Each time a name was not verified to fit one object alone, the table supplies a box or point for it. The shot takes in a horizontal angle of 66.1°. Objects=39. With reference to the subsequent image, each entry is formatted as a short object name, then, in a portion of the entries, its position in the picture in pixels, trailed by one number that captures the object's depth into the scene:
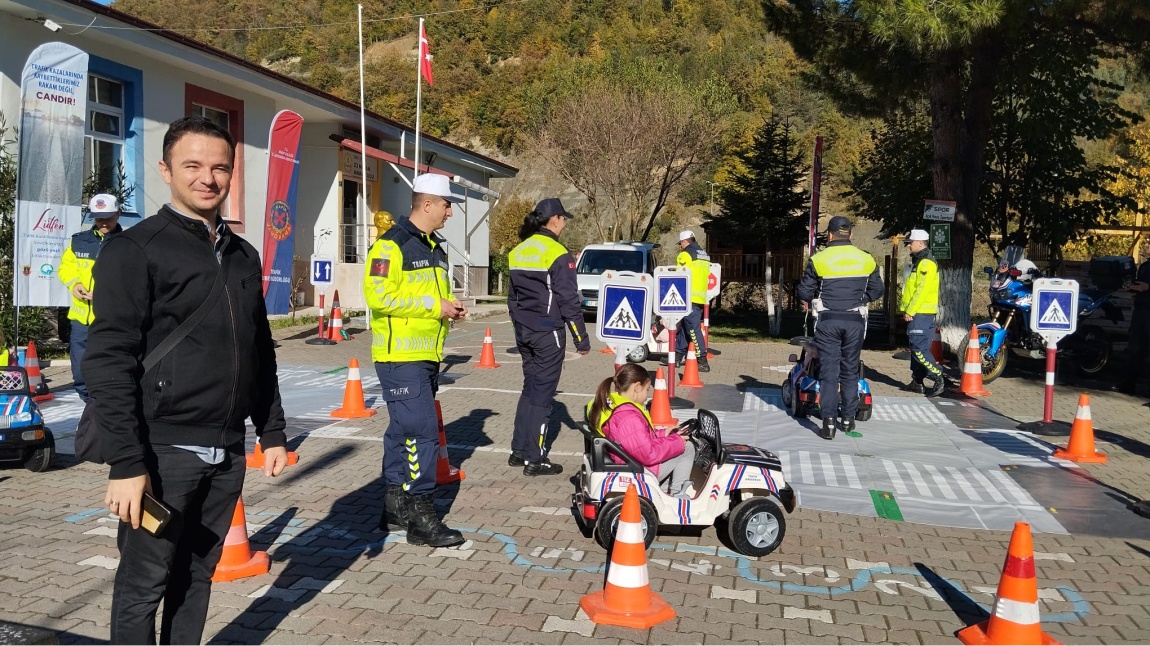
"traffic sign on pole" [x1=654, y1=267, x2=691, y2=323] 10.03
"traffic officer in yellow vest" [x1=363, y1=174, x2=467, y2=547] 5.19
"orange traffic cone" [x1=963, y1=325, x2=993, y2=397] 11.52
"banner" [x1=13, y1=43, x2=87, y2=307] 11.67
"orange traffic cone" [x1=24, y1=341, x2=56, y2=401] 9.54
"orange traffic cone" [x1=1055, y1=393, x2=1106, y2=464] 7.88
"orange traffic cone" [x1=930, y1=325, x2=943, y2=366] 13.34
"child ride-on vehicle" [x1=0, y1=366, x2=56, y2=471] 6.67
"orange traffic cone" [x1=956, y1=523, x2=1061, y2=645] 3.88
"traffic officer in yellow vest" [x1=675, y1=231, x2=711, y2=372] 13.13
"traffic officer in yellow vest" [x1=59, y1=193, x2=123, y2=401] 8.17
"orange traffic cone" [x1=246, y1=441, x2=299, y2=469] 6.96
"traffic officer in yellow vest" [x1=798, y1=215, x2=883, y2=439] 8.58
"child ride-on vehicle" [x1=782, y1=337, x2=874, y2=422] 9.48
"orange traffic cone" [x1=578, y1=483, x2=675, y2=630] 4.21
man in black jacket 2.65
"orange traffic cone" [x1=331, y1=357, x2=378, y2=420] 9.34
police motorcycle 12.66
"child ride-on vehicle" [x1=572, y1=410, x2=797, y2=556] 5.23
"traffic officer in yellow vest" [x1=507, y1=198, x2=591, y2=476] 7.00
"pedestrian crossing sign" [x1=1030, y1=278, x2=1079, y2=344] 9.01
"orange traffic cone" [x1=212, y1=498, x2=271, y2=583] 4.68
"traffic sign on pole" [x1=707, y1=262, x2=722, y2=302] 13.91
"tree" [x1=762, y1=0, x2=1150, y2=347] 11.88
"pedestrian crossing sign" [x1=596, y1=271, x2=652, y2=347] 7.50
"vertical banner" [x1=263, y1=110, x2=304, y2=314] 15.01
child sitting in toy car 5.38
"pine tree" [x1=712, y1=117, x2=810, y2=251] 26.62
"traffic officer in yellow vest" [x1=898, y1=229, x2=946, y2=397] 11.20
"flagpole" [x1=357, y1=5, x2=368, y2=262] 19.36
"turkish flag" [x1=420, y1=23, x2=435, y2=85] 20.55
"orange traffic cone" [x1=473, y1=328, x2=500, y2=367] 13.89
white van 21.39
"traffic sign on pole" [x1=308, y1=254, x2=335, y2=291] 16.22
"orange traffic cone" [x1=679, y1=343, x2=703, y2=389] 12.05
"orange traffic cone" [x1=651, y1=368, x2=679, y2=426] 8.86
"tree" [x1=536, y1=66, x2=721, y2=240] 32.78
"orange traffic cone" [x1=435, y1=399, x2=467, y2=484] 6.78
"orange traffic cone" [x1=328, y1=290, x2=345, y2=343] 16.50
